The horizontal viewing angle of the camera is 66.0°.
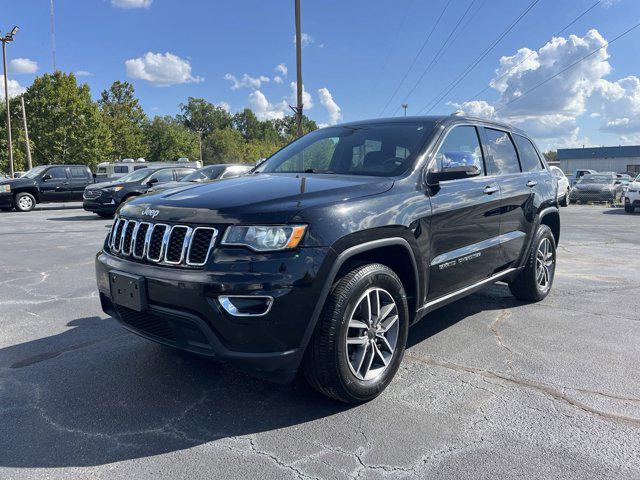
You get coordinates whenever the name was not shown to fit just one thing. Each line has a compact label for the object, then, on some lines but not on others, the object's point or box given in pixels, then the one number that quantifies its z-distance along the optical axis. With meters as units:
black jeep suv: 2.52
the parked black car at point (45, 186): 17.02
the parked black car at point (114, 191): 13.90
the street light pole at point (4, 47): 29.34
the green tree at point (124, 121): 51.34
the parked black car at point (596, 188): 22.92
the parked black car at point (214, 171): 12.98
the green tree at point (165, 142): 65.12
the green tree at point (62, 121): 39.00
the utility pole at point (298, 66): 17.62
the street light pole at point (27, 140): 34.05
